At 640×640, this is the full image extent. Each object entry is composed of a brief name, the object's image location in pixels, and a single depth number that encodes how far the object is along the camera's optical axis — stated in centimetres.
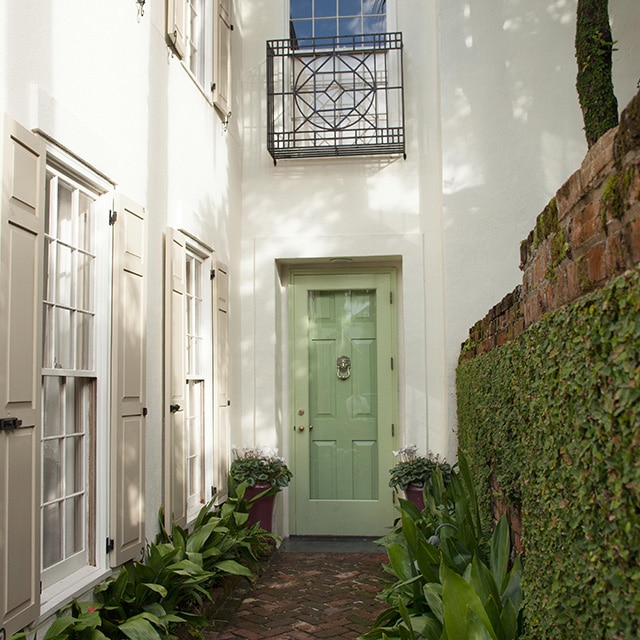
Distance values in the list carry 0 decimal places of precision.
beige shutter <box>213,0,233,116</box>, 667
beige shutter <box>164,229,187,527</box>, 516
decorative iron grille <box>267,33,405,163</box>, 752
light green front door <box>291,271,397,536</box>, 771
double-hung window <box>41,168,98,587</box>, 381
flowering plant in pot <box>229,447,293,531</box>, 690
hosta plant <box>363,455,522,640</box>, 260
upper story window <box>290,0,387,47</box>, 790
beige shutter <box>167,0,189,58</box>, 540
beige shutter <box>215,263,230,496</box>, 645
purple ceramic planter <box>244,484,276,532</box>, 691
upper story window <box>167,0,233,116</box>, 615
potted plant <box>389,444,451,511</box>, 683
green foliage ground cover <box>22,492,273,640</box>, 366
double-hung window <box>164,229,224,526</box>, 524
